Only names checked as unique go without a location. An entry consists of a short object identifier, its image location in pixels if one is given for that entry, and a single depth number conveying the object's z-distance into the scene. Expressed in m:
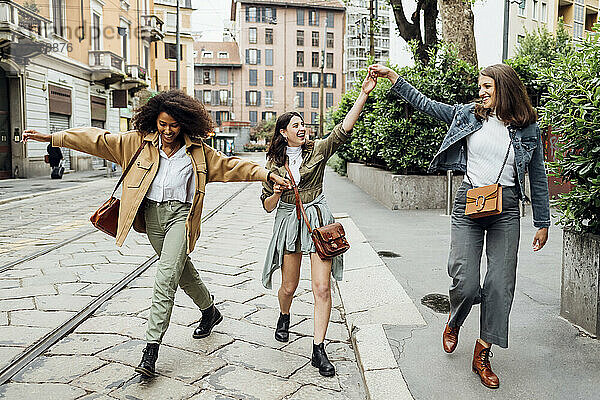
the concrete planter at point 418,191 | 11.75
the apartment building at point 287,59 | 80.88
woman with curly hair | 3.86
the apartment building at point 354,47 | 80.56
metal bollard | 10.31
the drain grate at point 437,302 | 4.96
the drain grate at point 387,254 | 7.30
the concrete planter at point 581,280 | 4.02
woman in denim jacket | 3.51
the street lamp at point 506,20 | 13.11
